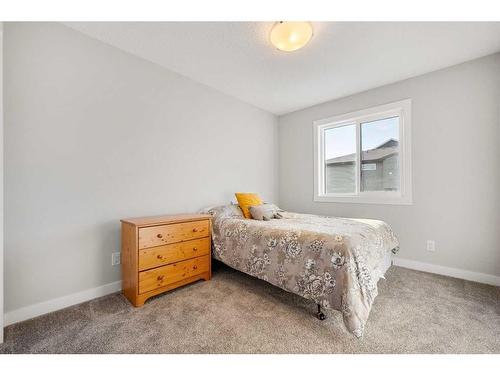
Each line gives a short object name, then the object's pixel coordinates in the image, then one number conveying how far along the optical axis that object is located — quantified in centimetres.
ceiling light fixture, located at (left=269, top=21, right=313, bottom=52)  156
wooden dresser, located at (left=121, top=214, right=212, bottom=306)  175
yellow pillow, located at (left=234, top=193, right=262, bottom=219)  265
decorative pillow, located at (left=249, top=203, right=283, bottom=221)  244
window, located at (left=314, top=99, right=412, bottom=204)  265
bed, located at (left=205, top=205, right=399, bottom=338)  139
